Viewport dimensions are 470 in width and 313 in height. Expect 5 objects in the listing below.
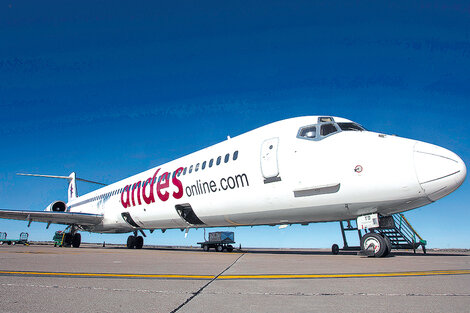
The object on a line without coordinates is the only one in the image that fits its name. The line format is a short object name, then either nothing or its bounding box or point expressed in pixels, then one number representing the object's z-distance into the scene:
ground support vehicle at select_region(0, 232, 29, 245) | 46.69
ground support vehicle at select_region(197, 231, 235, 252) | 23.79
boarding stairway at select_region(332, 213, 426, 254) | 12.00
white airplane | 8.68
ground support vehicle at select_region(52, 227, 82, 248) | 24.62
